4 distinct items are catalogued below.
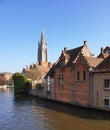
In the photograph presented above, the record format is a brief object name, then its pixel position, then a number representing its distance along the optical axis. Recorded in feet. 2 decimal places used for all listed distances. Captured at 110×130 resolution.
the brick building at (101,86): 89.45
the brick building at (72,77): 102.53
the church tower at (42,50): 433.40
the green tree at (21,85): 186.29
